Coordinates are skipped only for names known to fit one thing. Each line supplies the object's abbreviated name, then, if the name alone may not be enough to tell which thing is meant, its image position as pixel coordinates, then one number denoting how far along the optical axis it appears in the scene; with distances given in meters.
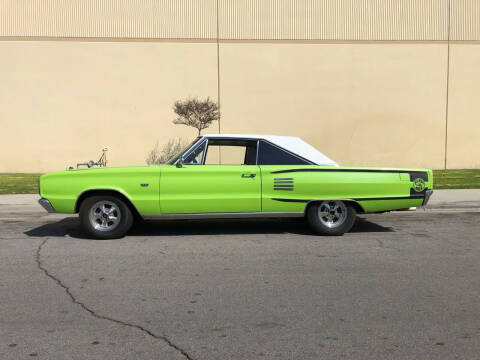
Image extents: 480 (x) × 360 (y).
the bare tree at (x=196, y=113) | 19.36
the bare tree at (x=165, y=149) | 21.64
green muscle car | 7.23
